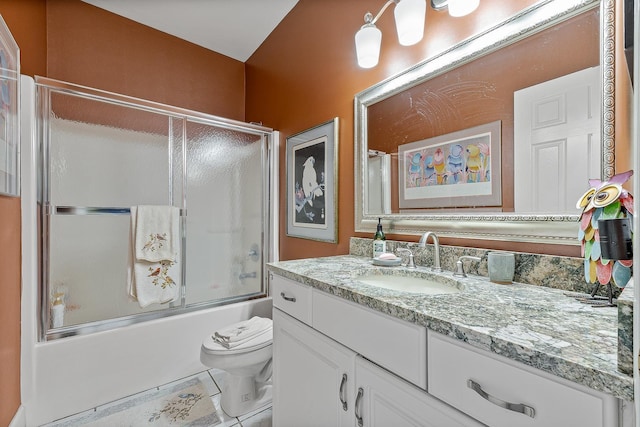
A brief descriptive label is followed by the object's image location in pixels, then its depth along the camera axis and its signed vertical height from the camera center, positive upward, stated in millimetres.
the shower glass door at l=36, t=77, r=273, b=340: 1688 +113
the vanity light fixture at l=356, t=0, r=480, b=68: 1114 +837
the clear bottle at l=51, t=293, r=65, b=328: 1625 -581
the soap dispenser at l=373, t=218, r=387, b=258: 1415 -158
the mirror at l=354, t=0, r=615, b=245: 863 +385
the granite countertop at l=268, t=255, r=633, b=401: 449 -239
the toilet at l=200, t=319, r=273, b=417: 1490 -862
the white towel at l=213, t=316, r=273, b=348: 1549 -689
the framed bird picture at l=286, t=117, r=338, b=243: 1827 +207
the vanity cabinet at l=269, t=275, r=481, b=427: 713 -511
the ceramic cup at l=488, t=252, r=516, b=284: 958 -187
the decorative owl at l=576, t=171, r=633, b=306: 674 -35
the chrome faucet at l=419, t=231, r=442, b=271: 1193 -147
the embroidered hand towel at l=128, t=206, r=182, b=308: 1846 -391
